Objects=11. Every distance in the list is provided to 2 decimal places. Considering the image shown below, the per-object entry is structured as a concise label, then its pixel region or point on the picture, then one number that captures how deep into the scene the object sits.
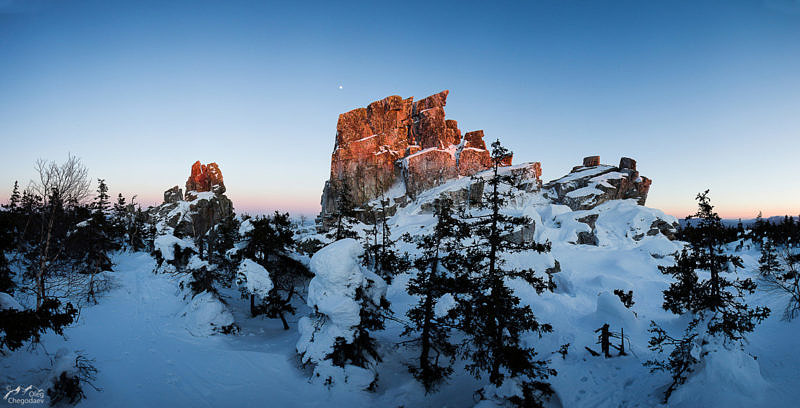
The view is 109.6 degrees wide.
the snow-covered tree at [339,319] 12.28
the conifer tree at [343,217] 17.64
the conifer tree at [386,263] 13.34
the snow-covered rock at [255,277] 15.71
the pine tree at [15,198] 44.41
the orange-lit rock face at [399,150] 75.44
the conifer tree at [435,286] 11.40
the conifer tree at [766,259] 29.36
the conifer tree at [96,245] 23.52
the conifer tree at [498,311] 9.91
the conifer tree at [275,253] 17.39
